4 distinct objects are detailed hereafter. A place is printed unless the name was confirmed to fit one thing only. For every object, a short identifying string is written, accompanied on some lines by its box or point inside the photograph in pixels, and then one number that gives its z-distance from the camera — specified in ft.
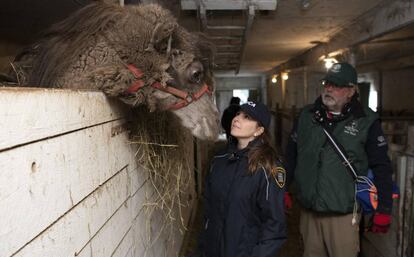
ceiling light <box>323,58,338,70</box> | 30.97
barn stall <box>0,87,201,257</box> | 2.93
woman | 6.96
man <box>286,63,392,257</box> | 9.07
